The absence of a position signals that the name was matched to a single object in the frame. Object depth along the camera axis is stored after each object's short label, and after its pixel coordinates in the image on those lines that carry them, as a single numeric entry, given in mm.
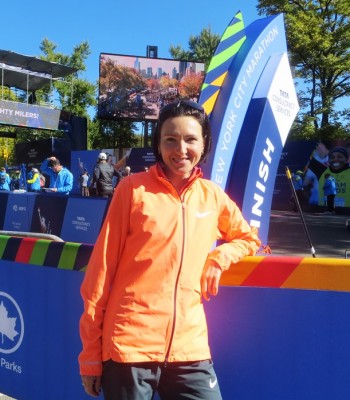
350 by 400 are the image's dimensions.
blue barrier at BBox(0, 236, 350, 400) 2146
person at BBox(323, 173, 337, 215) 21125
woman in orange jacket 1739
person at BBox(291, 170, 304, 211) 21427
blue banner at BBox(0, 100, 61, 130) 28984
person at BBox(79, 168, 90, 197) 23234
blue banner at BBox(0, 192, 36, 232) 10305
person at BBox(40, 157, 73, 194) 11758
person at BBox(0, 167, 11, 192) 22070
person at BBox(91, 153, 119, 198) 12688
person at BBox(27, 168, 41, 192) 17141
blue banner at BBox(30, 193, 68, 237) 9781
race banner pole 4084
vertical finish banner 3385
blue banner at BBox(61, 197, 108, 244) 9086
